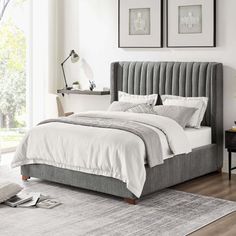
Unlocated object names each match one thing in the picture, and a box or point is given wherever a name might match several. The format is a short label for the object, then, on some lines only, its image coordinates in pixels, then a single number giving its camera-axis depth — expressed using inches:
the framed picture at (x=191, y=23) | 310.2
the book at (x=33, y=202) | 241.8
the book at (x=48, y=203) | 240.7
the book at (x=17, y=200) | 242.4
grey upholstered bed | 258.3
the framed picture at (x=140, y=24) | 332.3
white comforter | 244.3
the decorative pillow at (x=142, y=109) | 303.2
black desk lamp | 368.4
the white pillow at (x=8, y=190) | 242.0
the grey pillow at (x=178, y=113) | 291.3
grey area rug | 211.7
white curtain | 381.0
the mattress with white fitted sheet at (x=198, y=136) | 289.8
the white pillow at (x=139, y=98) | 321.2
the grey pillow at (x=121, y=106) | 314.0
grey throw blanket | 251.8
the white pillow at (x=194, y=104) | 300.4
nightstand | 291.9
